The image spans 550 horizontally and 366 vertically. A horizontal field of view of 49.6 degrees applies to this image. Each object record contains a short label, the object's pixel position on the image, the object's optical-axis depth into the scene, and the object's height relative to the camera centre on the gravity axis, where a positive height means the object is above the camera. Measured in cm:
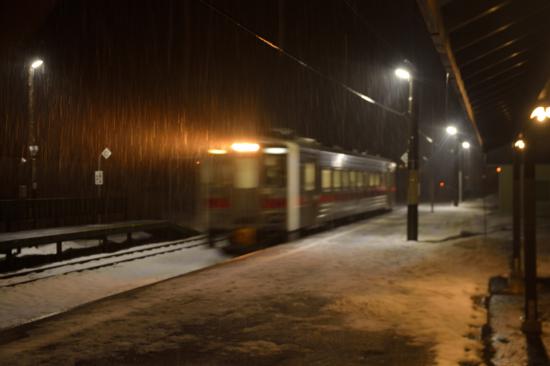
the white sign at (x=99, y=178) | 2222 +32
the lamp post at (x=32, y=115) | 2056 +246
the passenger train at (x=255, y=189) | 1656 -6
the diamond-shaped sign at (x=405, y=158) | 2029 +101
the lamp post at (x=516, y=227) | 968 -70
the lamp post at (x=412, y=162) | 1709 +74
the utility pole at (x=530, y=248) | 688 -72
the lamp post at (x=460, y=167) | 4117 +144
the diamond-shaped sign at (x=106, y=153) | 2306 +130
